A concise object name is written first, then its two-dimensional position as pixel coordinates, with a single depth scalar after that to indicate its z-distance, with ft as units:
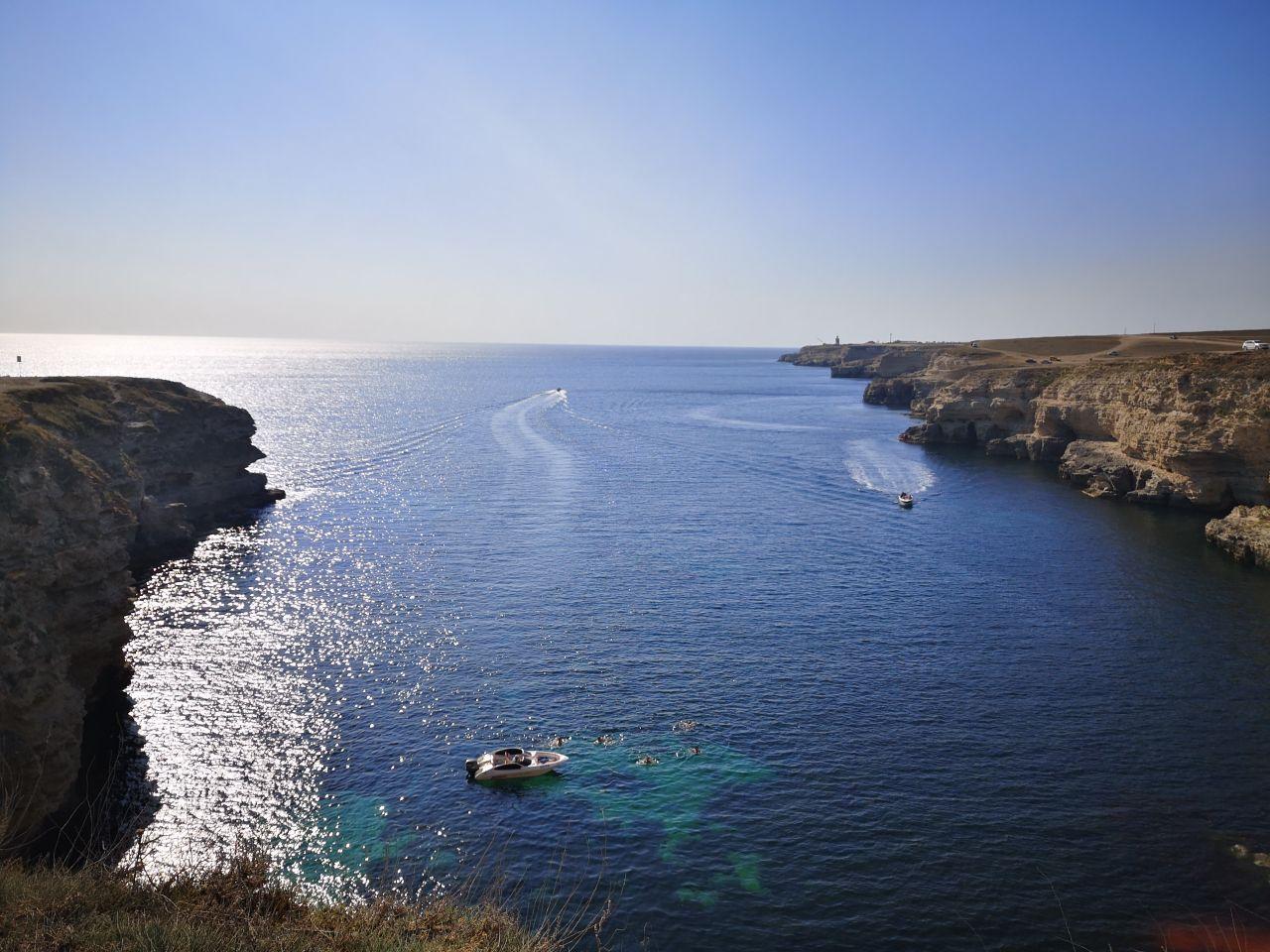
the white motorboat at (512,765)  108.58
